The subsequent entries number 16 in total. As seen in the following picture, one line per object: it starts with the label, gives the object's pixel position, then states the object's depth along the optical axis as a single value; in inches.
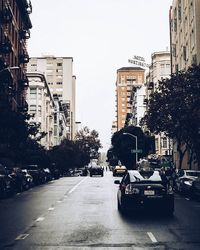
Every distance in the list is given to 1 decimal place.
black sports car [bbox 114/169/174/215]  589.0
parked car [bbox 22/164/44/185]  1544.0
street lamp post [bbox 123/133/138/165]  3200.8
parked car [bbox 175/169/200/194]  998.8
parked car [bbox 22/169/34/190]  1279.5
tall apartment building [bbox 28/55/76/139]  6063.0
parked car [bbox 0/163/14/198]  956.6
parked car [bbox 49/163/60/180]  2290.8
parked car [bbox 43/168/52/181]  1873.3
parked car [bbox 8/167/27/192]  1123.1
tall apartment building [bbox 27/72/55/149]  3673.7
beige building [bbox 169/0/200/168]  1934.1
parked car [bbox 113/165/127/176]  2682.6
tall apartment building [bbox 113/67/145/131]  7701.8
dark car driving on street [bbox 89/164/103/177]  2763.3
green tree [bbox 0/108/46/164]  1338.6
